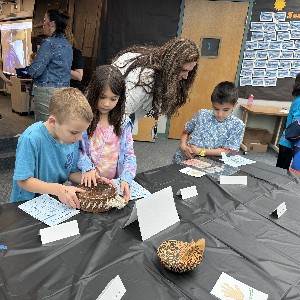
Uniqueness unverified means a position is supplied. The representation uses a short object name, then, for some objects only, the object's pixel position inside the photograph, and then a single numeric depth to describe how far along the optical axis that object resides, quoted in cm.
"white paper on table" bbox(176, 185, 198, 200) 125
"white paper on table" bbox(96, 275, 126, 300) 66
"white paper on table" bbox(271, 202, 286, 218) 119
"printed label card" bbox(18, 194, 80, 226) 96
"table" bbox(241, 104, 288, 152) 392
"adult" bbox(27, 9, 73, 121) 244
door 397
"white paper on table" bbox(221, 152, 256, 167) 177
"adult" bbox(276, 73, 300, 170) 233
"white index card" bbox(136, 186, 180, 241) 94
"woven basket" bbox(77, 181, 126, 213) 102
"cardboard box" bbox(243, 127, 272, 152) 438
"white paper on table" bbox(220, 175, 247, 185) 147
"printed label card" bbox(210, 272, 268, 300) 74
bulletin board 398
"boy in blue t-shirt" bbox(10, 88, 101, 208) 105
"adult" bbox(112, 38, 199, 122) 155
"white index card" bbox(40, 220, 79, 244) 87
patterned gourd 78
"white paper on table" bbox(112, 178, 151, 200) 119
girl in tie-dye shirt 126
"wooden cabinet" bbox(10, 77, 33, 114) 534
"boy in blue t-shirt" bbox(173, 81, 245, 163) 187
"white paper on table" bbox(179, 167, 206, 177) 152
